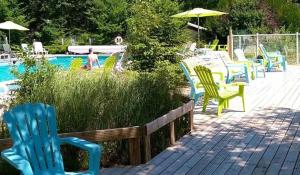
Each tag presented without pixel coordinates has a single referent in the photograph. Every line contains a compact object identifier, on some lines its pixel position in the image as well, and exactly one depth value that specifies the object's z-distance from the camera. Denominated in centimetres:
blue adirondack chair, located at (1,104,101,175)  365
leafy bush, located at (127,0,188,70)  1001
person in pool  1362
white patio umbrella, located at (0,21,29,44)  2420
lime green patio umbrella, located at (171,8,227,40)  1915
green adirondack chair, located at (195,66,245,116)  771
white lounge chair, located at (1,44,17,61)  2393
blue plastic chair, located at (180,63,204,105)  839
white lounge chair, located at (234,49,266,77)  1372
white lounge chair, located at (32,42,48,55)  2480
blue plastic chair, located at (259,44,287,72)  1533
